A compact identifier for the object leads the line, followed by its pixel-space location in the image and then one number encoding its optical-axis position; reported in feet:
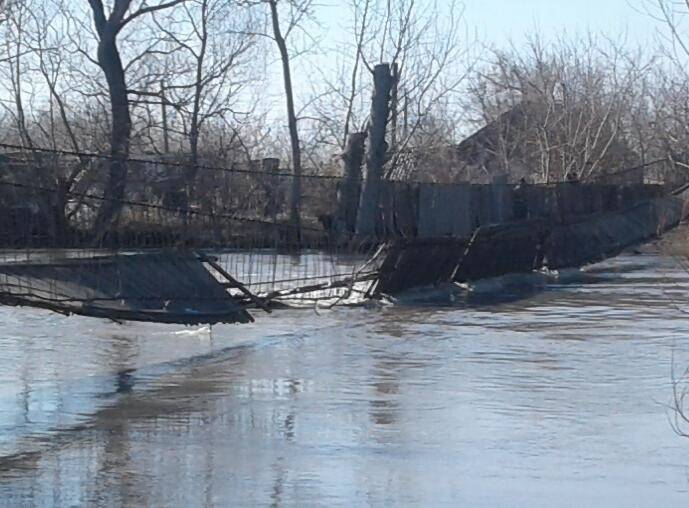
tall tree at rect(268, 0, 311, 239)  133.47
